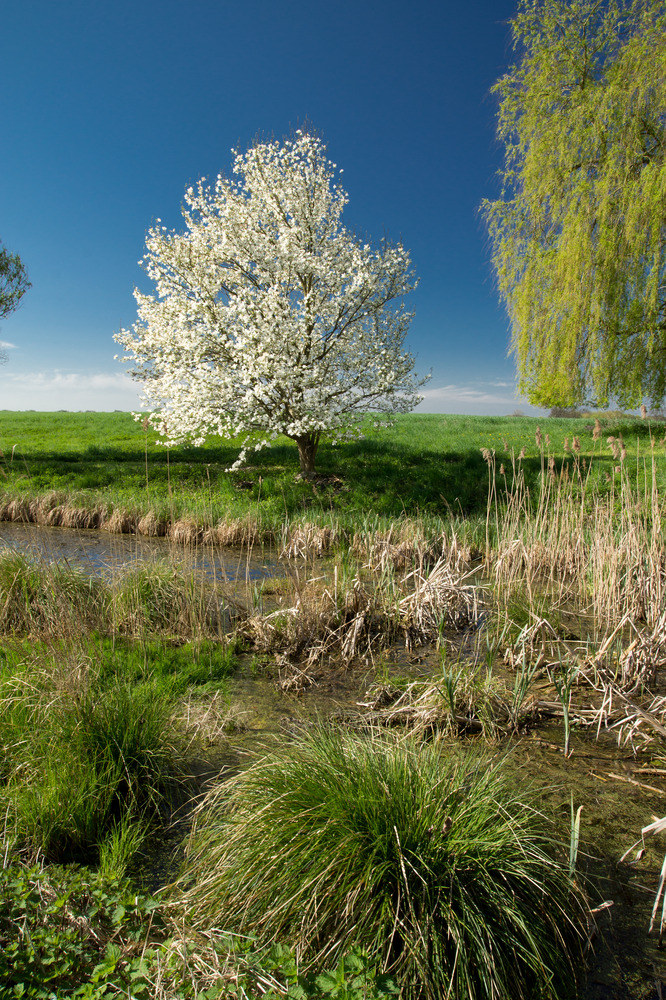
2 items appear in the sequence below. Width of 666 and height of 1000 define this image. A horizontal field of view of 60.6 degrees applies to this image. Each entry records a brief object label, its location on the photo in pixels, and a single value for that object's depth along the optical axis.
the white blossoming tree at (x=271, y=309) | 13.22
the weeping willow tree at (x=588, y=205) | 13.68
